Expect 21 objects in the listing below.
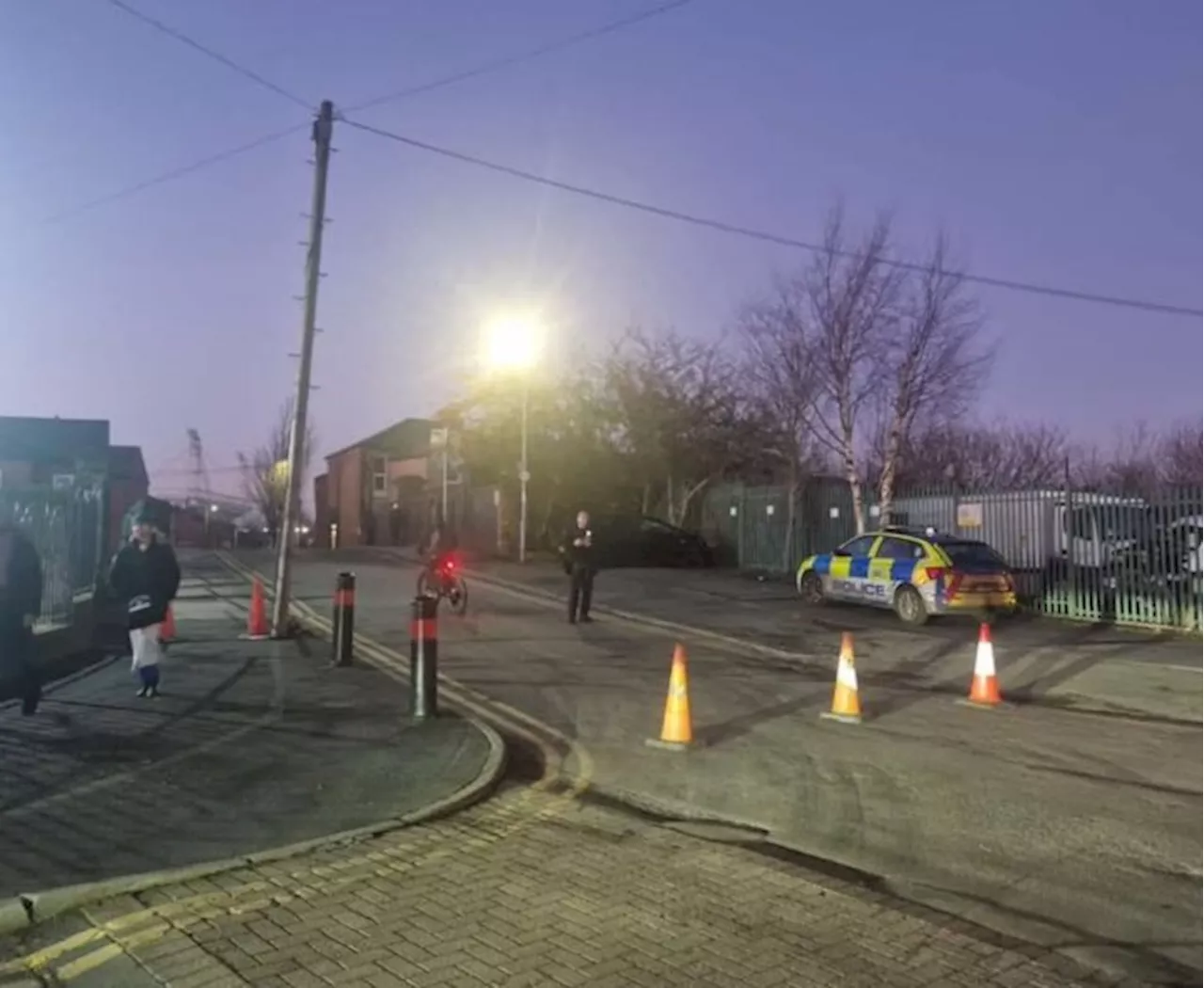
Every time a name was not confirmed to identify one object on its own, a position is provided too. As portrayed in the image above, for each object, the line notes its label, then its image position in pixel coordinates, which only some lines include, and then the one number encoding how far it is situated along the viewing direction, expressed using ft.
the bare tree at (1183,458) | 157.58
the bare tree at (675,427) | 120.37
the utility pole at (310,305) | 54.39
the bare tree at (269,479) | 235.73
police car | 60.08
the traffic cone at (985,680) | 38.34
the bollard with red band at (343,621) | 43.21
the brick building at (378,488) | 184.24
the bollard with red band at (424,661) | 32.30
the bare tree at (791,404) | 94.32
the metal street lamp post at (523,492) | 107.76
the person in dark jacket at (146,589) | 35.45
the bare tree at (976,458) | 143.74
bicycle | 62.28
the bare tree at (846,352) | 90.43
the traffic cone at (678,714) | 30.17
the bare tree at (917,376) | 89.86
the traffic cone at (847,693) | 34.65
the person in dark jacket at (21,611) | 31.58
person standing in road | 59.31
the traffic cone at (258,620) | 52.90
